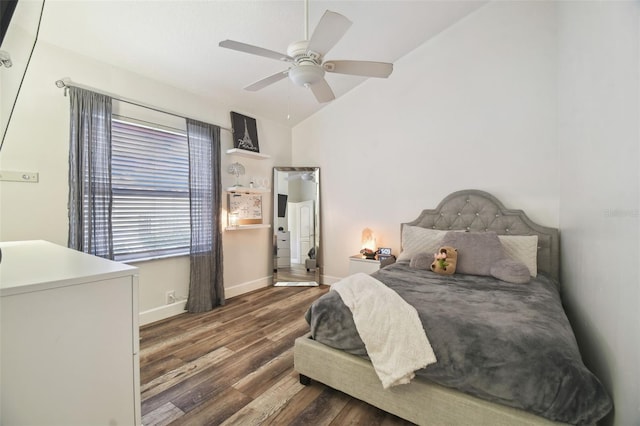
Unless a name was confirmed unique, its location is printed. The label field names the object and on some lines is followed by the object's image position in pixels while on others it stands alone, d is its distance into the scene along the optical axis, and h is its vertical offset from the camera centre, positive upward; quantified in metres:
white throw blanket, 1.39 -0.68
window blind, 2.66 +0.23
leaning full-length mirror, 4.24 -0.24
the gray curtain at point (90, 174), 2.29 +0.34
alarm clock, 3.57 -0.55
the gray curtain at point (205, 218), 3.15 -0.07
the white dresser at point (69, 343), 0.83 -0.45
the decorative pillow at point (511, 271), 2.17 -0.51
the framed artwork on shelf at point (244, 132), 3.62 +1.09
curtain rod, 2.25 +1.09
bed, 1.15 -0.72
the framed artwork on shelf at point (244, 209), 3.62 +0.03
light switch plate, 2.00 +0.28
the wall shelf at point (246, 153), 3.50 +0.78
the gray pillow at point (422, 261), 2.65 -0.50
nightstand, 3.42 -0.70
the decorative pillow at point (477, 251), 2.41 -0.38
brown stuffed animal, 2.45 -0.47
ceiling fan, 1.50 +1.00
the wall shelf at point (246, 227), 3.52 -0.21
